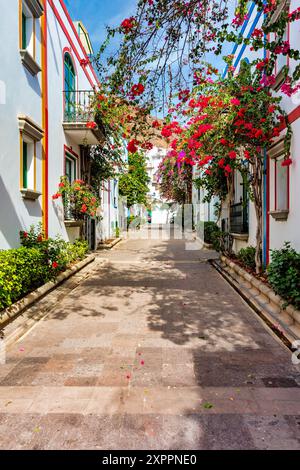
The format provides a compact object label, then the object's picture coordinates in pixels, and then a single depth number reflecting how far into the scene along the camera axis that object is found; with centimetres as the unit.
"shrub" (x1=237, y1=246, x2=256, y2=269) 803
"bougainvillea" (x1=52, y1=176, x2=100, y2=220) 933
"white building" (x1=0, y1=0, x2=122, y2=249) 603
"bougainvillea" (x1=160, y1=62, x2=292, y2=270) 635
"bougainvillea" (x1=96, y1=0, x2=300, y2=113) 490
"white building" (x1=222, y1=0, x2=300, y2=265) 573
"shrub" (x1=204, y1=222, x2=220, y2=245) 1453
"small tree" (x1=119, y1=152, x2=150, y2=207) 2438
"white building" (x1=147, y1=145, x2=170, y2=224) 4109
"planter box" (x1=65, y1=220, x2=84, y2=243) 974
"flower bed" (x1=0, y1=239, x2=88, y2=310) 461
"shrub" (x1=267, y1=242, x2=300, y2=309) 455
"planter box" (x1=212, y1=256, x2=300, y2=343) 442
